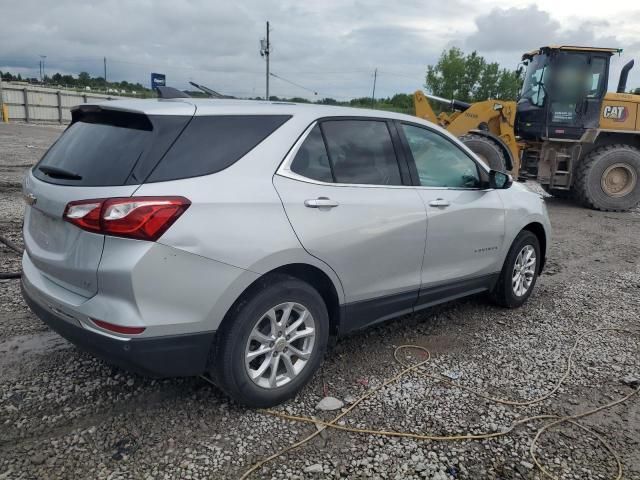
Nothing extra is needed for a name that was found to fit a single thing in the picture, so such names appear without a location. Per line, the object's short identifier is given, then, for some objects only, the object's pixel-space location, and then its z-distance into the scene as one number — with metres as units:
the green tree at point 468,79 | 53.38
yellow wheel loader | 10.63
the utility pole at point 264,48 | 29.47
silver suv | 2.51
